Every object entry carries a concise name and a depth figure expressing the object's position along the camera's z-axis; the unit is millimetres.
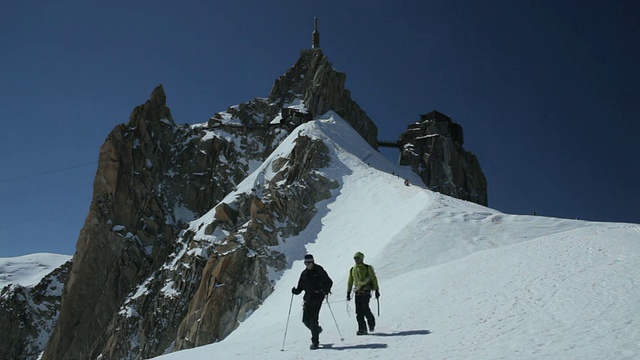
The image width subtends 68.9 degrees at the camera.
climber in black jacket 9508
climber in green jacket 10066
